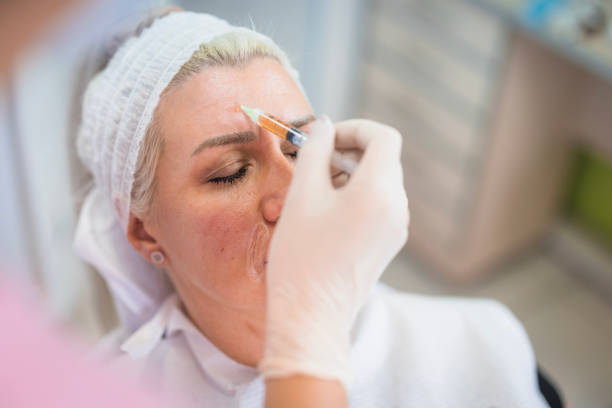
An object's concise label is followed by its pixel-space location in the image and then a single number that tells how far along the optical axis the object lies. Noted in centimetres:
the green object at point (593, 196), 253
